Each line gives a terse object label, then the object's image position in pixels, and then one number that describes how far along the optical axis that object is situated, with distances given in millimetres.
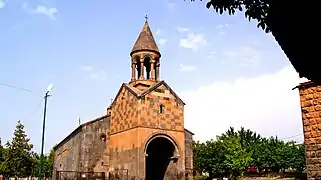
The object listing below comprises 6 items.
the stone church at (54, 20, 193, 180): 24312
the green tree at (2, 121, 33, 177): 36875
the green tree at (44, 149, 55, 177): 61094
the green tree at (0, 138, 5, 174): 47000
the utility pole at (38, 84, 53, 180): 19653
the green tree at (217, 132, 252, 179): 41025
